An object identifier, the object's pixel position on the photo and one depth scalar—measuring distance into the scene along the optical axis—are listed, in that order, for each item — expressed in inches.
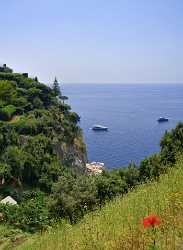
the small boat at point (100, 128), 4244.6
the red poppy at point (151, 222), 168.1
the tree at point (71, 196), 676.2
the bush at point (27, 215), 665.6
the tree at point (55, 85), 2799.5
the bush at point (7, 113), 1715.4
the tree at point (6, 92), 1900.5
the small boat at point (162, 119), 4564.5
